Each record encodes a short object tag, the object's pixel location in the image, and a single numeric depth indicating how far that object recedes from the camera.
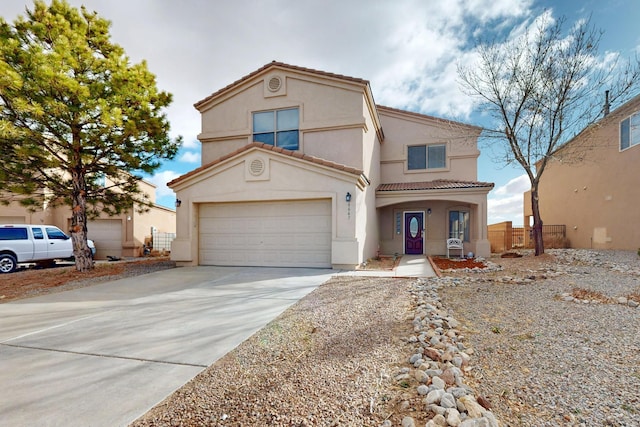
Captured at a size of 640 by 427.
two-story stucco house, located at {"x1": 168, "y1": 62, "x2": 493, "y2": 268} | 9.44
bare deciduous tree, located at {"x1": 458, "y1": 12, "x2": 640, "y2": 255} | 10.66
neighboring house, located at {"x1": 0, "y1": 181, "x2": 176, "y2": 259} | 15.38
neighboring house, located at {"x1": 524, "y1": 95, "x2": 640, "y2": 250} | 11.70
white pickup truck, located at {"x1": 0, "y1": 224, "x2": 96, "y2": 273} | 10.67
